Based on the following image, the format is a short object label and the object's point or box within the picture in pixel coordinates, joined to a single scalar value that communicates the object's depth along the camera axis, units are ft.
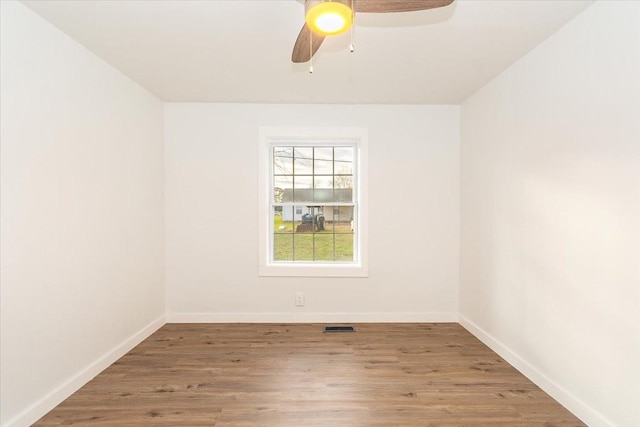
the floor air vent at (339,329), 10.73
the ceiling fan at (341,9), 4.12
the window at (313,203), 11.96
